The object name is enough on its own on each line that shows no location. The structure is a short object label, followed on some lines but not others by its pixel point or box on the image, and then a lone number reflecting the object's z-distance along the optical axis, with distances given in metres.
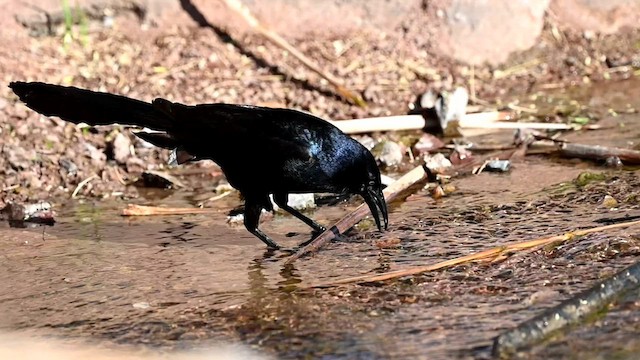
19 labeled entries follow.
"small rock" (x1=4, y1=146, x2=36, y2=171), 11.48
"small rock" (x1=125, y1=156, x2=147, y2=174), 11.95
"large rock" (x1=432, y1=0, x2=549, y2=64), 15.61
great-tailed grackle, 8.64
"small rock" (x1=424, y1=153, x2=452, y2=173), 11.20
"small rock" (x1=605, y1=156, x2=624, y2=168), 10.47
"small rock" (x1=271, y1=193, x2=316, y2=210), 10.27
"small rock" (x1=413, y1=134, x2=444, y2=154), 12.16
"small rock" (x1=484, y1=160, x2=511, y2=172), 10.96
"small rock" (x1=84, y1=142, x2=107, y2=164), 11.96
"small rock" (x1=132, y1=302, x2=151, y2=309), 7.30
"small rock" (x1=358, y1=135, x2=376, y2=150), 12.37
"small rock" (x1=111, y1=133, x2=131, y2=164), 12.05
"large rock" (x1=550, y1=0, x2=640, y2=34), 16.19
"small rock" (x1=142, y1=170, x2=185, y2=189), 11.47
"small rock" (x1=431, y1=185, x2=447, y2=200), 10.19
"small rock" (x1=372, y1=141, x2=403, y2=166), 11.77
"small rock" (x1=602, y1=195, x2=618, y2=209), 8.84
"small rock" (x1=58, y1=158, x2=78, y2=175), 11.68
